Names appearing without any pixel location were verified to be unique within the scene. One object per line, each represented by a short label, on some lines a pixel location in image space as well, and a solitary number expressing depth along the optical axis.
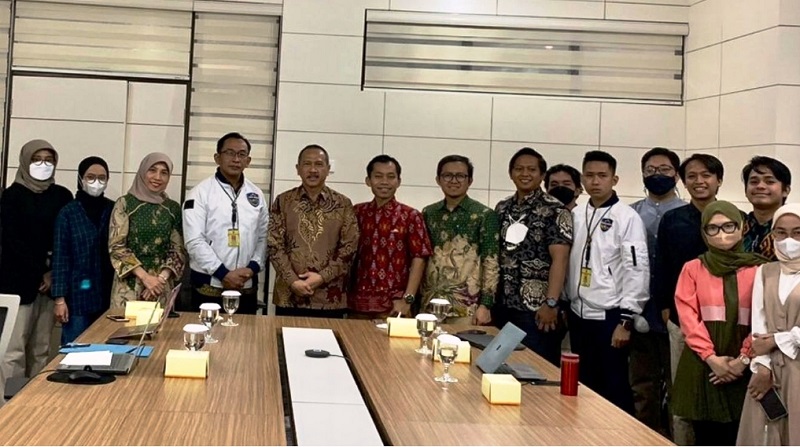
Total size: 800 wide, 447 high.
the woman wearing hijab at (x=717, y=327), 3.06
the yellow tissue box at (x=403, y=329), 3.07
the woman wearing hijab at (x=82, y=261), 4.30
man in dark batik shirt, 4.16
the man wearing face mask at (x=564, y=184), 4.79
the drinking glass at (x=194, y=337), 2.33
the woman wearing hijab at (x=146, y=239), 4.13
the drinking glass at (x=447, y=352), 2.27
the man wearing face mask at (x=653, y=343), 4.18
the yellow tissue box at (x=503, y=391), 2.07
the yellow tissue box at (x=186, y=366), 2.17
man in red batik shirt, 4.30
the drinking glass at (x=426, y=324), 2.61
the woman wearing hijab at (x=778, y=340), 2.83
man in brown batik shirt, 4.21
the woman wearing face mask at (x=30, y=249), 4.37
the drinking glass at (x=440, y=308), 3.06
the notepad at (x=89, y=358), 2.18
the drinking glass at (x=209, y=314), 2.76
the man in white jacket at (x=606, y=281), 3.96
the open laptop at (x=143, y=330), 2.75
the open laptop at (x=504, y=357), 2.38
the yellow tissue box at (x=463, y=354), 2.62
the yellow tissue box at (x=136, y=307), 3.20
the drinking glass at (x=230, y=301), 3.05
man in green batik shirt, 4.19
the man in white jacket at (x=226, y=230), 4.21
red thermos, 2.24
